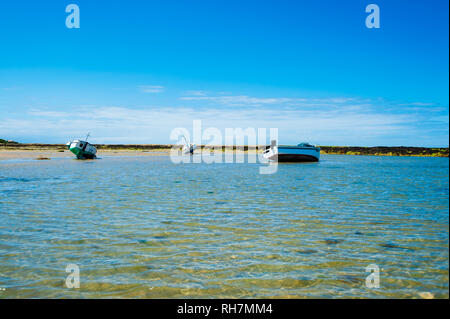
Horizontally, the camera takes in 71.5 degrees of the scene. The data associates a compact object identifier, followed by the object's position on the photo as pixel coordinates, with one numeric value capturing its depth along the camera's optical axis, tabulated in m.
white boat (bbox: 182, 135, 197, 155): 106.69
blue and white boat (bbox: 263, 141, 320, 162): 52.87
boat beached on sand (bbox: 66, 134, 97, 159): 61.97
